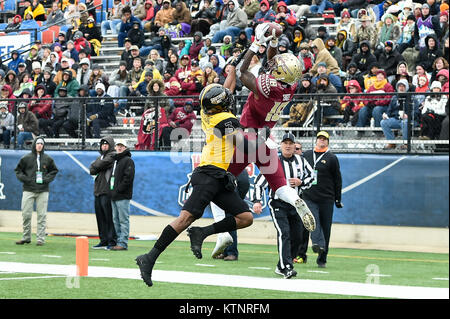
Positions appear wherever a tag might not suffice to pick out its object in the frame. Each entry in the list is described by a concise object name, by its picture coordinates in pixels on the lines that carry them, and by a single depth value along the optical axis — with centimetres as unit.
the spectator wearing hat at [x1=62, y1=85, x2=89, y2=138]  2067
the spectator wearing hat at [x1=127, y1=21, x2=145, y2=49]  2575
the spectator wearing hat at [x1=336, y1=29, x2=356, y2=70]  2086
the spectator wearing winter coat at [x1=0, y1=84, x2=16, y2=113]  2403
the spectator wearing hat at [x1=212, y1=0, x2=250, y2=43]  2338
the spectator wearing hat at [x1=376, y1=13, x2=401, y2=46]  2062
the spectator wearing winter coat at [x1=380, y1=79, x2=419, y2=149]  1733
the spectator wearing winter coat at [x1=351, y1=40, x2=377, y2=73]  2003
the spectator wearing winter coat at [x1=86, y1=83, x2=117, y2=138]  2034
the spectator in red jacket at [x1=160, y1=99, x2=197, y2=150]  1936
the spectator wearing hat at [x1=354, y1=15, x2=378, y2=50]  2078
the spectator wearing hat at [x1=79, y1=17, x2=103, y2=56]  2765
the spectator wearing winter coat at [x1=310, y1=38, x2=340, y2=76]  1986
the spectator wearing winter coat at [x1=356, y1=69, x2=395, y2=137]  1748
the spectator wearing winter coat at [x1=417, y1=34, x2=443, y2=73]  1919
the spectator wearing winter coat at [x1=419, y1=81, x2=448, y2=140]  1700
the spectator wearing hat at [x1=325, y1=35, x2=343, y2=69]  2069
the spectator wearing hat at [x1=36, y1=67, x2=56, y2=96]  2344
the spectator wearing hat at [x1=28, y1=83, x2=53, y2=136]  2133
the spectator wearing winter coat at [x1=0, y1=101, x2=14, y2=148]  2181
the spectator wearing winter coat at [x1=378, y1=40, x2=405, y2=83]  1977
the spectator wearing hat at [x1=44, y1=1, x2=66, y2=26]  2973
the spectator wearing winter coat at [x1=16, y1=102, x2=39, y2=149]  2141
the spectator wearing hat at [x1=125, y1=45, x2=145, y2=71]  2389
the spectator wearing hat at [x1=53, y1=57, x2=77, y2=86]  2384
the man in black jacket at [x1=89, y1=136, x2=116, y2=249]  1680
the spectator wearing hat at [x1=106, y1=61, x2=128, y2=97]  2258
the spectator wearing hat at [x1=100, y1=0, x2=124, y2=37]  2834
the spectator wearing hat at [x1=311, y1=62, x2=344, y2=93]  1934
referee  1260
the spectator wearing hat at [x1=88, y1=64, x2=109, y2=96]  2333
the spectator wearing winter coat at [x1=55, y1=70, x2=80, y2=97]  2286
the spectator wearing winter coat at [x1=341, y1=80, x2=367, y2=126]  1767
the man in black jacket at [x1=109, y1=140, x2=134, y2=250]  1650
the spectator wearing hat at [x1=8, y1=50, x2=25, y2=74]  2747
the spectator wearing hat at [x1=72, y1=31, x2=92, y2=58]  2649
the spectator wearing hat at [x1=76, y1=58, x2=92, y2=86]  2400
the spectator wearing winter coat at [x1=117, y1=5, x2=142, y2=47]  2636
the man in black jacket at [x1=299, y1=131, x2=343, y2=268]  1383
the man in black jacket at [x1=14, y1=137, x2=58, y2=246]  1727
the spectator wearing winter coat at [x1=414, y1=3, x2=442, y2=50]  1995
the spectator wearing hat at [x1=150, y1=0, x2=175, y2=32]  2592
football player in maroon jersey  934
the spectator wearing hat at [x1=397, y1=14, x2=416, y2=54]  2031
